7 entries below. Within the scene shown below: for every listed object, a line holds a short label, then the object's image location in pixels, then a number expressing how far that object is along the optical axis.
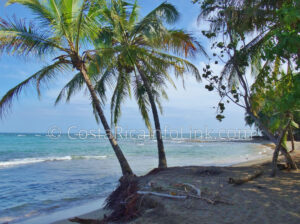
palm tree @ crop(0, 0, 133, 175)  6.81
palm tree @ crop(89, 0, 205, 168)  7.22
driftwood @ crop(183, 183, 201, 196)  4.88
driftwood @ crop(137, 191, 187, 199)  4.81
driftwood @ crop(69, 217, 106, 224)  4.32
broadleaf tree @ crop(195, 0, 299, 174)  6.61
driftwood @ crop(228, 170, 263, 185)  5.60
